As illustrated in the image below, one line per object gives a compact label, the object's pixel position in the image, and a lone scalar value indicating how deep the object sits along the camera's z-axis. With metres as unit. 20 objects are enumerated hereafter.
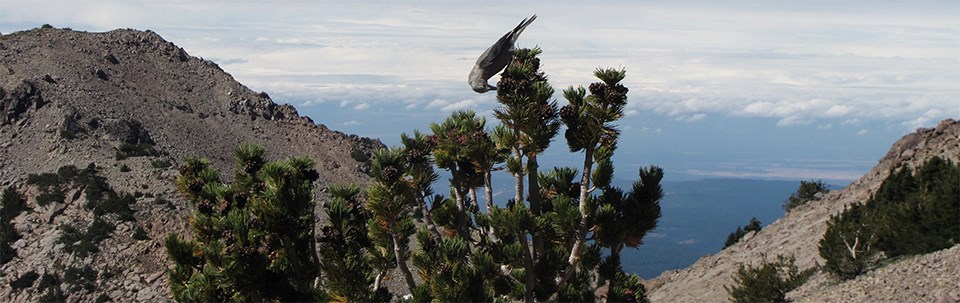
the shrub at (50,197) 48.12
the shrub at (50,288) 39.97
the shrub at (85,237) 43.28
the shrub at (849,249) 25.20
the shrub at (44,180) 49.53
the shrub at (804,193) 55.42
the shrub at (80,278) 40.84
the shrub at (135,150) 55.56
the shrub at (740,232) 51.56
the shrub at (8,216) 44.72
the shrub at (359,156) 63.94
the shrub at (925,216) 24.52
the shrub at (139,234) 44.53
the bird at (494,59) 9.65
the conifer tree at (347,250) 9.45
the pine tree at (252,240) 9.38
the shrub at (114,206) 46.38
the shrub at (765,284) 26.03
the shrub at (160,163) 53.09
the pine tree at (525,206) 9.27
